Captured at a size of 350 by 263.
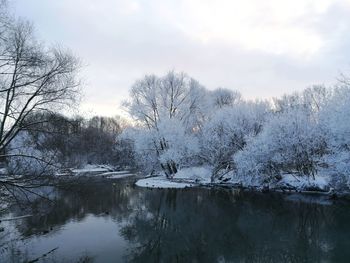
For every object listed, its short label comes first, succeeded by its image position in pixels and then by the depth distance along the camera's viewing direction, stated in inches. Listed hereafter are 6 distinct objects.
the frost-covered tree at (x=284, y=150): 1338.1
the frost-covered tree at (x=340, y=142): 960.9
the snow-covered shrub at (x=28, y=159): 289.1
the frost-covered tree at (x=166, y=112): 1769.2
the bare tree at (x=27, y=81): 302.2
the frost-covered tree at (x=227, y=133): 1642.5
